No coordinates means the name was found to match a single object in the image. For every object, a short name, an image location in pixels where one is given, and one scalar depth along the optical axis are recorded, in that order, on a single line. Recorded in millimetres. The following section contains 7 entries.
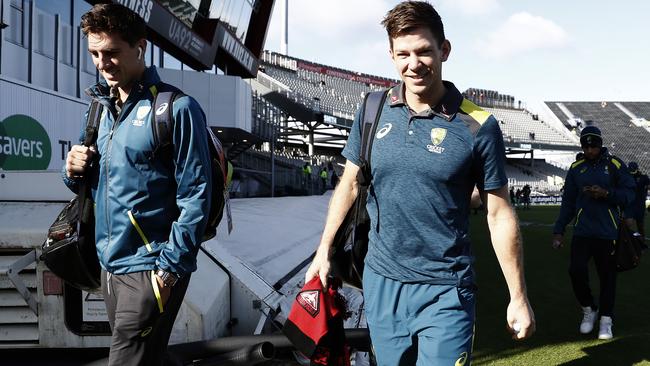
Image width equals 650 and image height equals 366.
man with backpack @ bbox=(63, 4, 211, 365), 1973
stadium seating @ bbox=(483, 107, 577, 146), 58234
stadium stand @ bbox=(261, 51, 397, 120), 48750
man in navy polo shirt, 1990
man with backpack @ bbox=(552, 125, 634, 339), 4984
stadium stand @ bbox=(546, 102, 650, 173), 57250
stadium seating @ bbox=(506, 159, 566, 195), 53719
